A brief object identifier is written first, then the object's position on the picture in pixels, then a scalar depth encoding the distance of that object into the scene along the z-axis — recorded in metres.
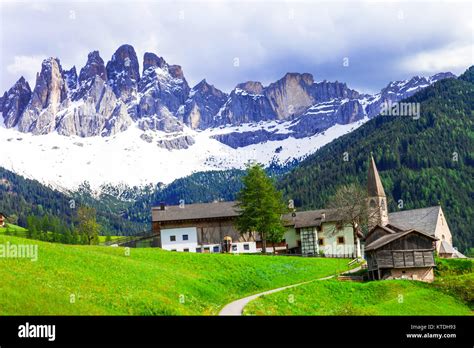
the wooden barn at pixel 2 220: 179.82
